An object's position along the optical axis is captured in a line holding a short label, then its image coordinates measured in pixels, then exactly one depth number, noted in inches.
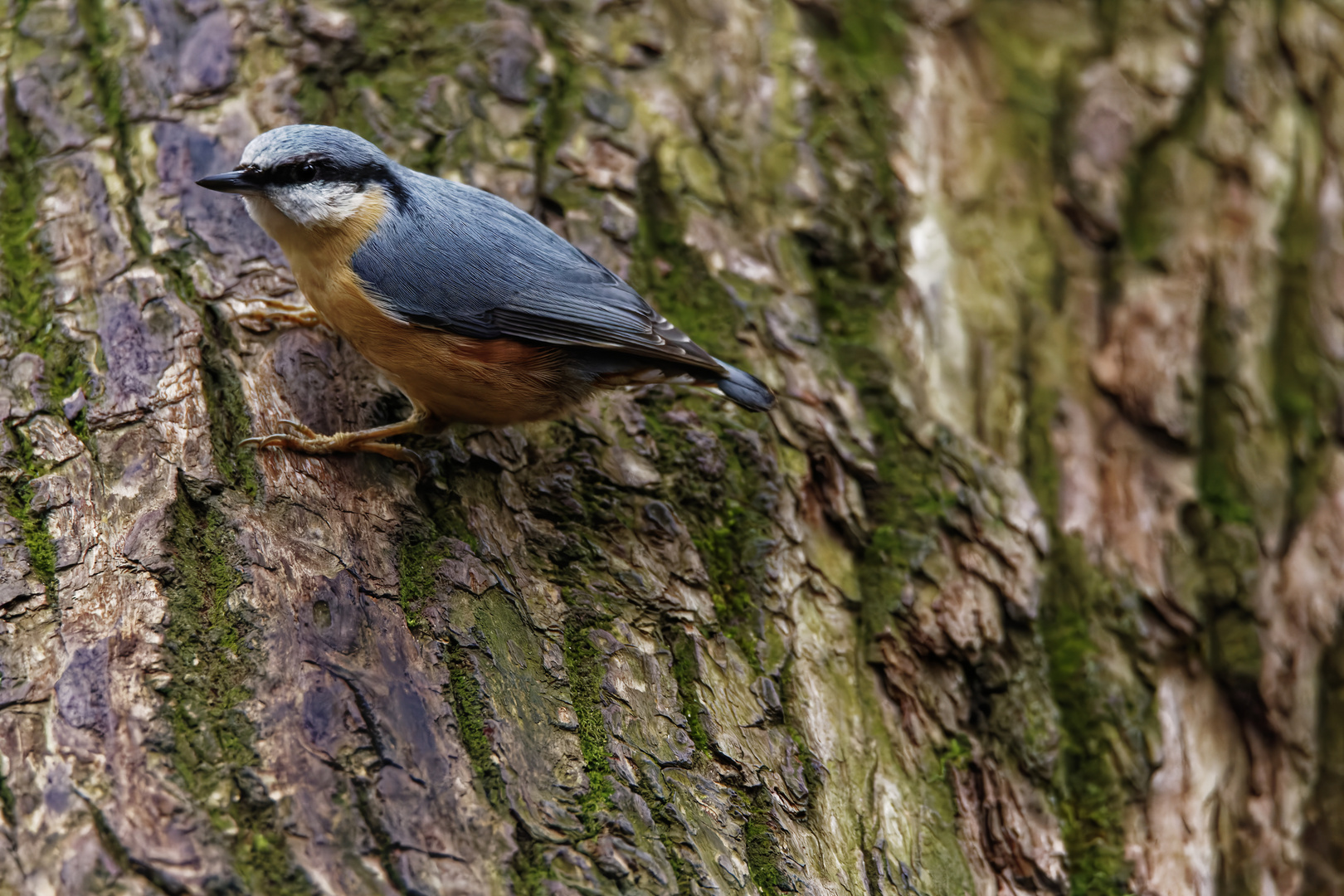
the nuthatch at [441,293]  235.9
